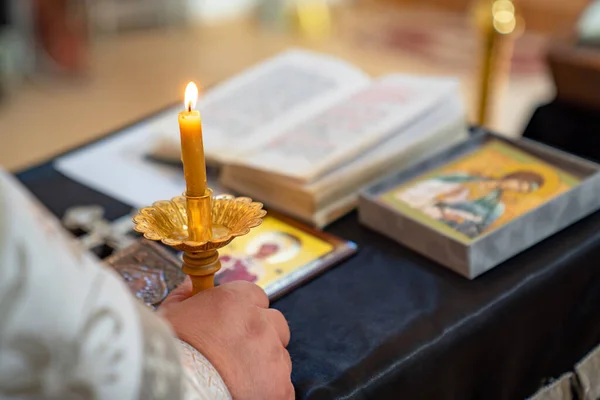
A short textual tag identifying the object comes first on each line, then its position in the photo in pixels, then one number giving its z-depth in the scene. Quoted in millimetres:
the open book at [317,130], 912
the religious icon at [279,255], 792
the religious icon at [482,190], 820
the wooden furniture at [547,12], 3035
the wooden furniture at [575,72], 1148
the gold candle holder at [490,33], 1575
